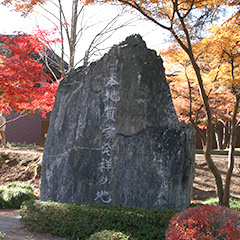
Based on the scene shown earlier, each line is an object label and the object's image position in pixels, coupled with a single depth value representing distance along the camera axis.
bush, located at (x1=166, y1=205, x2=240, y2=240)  2.84
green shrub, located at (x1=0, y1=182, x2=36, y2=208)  7.00
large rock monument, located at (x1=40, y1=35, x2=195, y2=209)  4.97
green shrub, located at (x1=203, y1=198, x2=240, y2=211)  7.20
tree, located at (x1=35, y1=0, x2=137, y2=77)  11.13
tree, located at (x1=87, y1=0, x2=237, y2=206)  5.91
